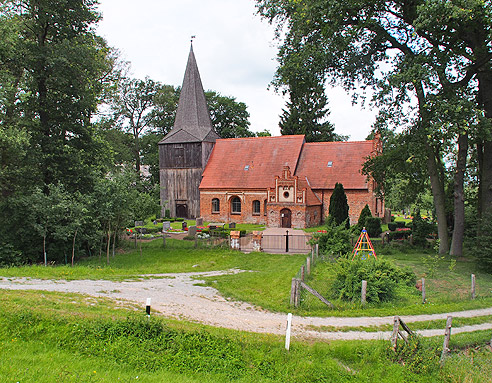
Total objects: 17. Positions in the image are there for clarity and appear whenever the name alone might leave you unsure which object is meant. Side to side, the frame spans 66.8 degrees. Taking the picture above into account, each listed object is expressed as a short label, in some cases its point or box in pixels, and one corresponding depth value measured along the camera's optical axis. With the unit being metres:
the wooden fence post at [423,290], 11.41
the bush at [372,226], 28.41
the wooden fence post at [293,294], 11.10
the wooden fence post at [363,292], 11.15
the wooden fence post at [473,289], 11.99
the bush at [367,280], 11.65
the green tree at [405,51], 16.23
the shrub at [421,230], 23.20
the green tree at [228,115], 53.47
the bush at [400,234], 26.03
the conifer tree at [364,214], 29.95
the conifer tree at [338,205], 27.06
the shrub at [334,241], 18.88
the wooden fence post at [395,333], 7.76
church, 32.66
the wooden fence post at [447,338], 7.56
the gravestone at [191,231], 27.34
